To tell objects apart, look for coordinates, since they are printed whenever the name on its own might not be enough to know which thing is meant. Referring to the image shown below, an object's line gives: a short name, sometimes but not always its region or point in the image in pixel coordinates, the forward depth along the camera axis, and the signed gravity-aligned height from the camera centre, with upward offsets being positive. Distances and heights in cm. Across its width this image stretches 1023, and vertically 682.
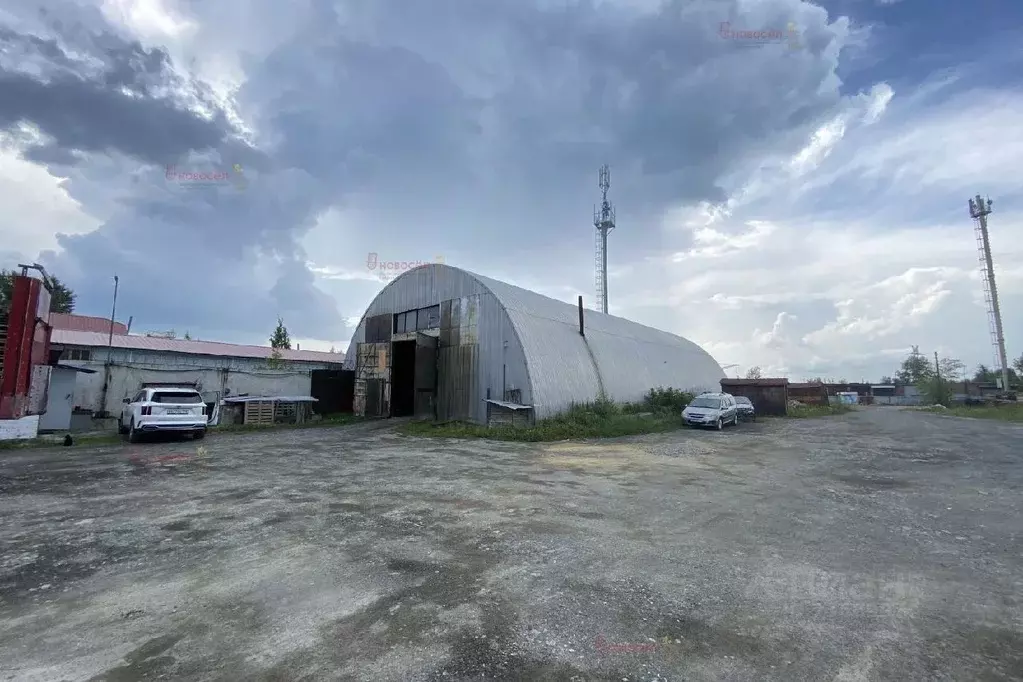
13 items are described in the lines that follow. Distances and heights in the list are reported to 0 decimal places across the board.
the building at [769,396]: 3188 +4
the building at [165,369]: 2250 +161
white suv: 1473 -35
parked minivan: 2227 -67
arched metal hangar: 2023 +211
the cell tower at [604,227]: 4569 +1622
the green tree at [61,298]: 4602 +1036
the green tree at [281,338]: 6631 +850
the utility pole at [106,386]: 2234 +69
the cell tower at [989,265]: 4794 +1328
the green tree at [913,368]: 7612 +437
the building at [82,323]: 3712 +618
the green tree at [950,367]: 6336 +376
